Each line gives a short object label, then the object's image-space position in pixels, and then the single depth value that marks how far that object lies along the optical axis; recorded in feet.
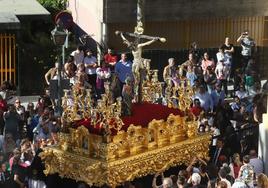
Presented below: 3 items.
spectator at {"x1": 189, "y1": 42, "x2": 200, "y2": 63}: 84.23
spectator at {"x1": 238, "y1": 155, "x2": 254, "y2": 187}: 54.19
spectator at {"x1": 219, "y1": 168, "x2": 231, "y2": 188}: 54.37
